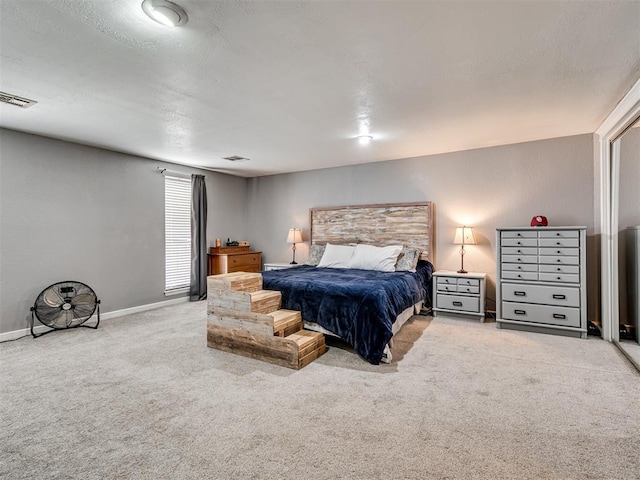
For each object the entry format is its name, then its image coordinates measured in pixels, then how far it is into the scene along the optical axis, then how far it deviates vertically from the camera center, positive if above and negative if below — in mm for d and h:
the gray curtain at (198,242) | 5770 -11
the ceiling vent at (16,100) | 2861 +1265
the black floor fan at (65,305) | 3850 -773
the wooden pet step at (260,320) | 3010 -760
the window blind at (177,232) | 5469 +156
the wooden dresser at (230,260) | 5949 -345
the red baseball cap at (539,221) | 4086 +243
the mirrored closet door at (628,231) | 3221 +93
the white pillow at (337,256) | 5023 -233
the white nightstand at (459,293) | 4312 -705
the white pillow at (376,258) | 4605 -241
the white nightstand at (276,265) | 5887 -437
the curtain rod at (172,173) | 5312 +1145
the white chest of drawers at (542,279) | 3695 -457
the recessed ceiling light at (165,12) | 1706 +1223
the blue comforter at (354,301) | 2949 -593
